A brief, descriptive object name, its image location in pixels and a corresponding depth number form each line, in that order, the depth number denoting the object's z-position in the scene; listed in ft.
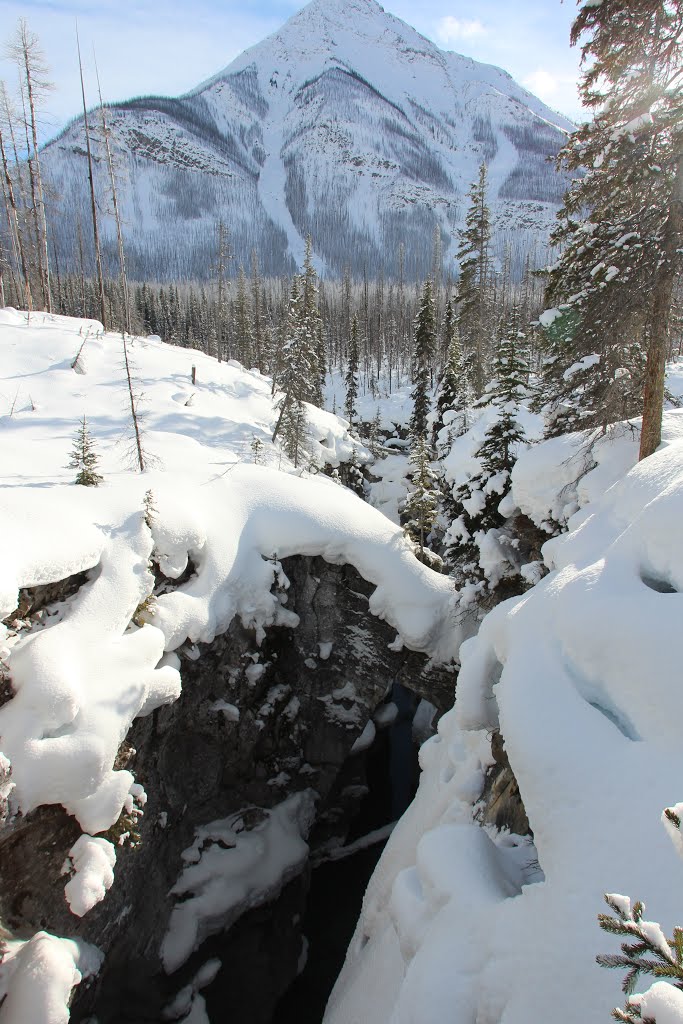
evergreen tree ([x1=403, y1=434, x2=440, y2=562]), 60.31
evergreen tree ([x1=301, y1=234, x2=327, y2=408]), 121.15
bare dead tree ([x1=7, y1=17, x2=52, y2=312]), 94.38
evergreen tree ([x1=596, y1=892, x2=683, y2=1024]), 6.83
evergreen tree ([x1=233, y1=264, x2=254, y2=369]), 180.45
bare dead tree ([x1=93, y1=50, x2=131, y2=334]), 109.19
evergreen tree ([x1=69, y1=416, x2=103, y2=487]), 42.47
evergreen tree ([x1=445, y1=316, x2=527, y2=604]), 48.62
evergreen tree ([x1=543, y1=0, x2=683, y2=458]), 28.96
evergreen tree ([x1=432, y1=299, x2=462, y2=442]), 125.70
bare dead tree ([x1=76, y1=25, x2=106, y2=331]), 100.95
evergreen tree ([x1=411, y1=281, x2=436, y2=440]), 146.61
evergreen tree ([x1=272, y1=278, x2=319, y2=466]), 93.86
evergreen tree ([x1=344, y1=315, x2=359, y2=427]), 187.73
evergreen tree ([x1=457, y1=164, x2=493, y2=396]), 94.48
